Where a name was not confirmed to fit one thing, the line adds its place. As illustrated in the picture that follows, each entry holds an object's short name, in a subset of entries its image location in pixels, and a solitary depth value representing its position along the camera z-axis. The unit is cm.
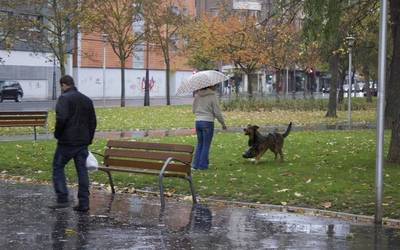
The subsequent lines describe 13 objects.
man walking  845
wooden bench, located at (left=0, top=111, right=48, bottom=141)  1769
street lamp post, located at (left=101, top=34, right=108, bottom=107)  5976
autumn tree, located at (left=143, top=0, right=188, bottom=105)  4553
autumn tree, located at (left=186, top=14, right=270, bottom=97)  4222
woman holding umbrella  1233
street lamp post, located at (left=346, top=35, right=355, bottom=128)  2126
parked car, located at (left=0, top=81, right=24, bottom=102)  5062
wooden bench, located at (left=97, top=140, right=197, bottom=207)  942
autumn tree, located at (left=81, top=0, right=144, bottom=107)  4224
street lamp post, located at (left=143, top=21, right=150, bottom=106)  4654
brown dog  1260
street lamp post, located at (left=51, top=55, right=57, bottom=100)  5685
